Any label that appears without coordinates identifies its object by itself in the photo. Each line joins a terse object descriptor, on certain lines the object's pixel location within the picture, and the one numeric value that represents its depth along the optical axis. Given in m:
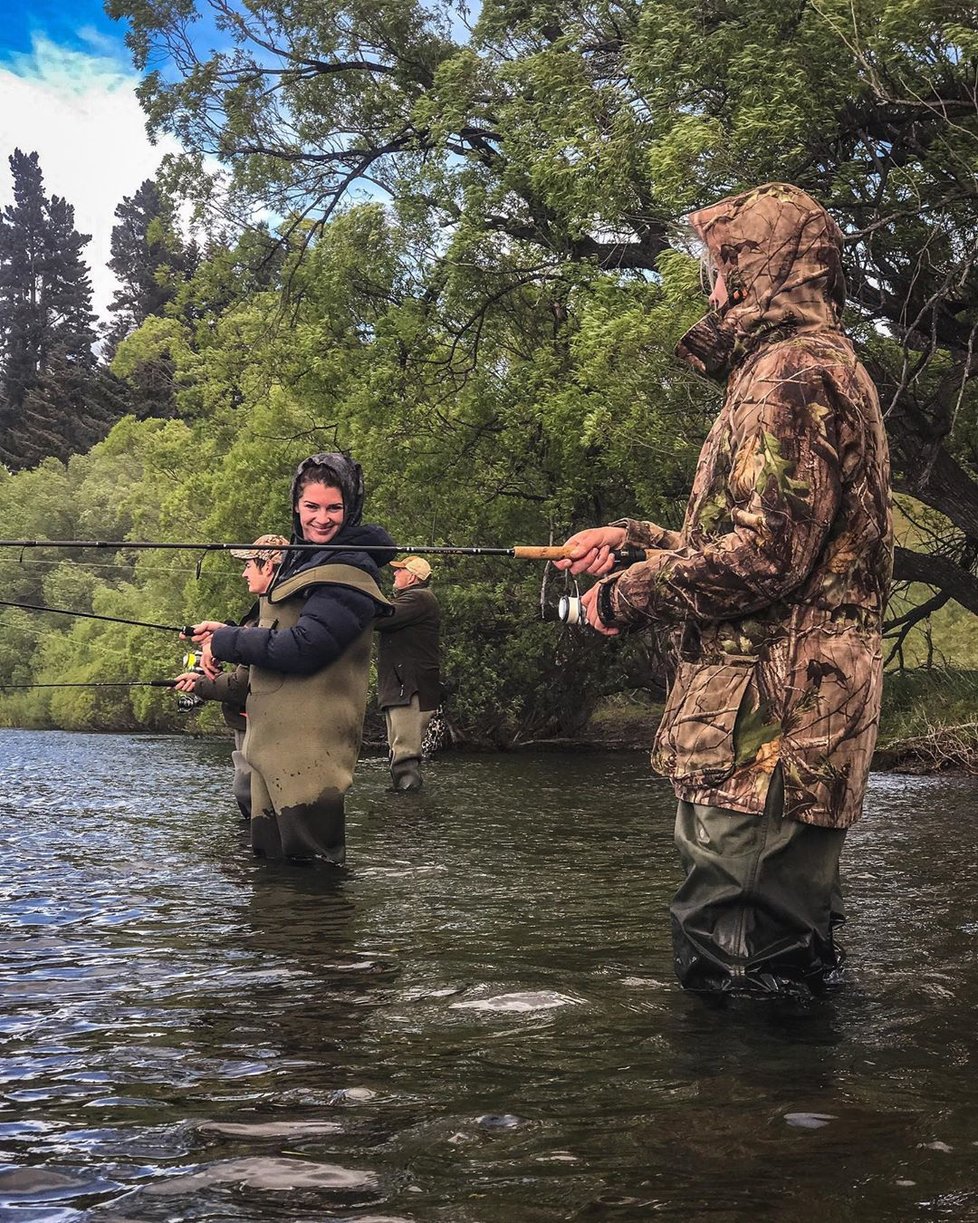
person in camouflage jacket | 4.28
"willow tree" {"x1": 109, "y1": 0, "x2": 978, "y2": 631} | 14.99
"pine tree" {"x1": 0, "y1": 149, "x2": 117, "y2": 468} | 95.12
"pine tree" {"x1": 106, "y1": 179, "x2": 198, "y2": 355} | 92.19
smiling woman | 7.35
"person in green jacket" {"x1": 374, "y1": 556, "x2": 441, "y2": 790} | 14.55
